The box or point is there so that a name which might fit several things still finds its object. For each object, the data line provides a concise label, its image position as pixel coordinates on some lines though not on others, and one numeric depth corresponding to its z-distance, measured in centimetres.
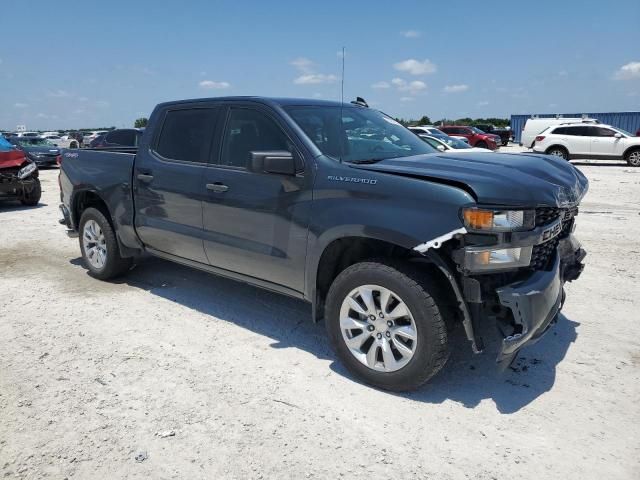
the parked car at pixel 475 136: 2769
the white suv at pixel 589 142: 2005
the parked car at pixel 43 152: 2156
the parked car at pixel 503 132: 3662
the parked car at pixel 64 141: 3184
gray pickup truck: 296
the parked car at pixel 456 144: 1538
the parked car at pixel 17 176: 1056
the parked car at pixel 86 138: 3358
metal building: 3866
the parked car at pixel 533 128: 2484
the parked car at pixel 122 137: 1392
